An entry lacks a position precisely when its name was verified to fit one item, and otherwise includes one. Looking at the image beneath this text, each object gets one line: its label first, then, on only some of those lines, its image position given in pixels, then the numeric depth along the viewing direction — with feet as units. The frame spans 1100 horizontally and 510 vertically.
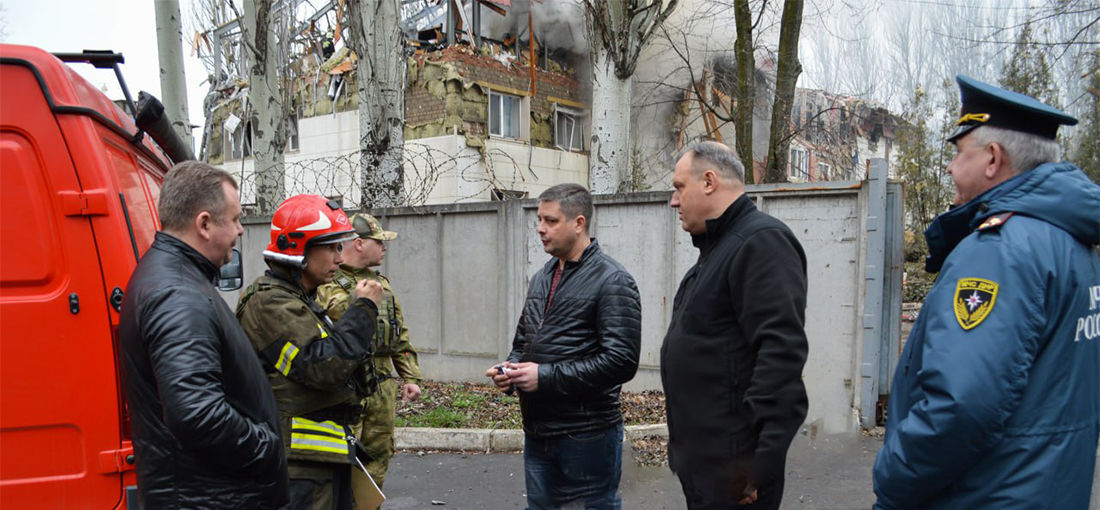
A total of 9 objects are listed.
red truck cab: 7.79
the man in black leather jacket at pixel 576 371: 10.30
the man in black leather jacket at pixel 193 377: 6.56
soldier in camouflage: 12.71
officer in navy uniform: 5.75
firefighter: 8.83
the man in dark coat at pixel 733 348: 7.16
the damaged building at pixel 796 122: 66.59
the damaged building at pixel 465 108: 54.39
